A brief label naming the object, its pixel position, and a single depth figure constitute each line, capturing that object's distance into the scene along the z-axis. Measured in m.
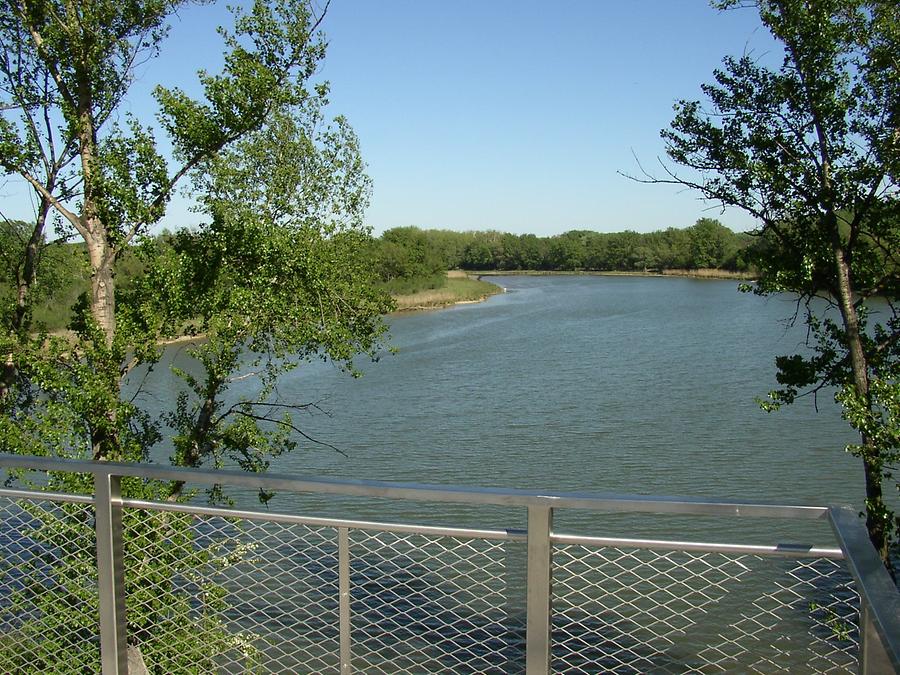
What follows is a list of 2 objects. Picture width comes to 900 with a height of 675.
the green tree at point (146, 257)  9.28
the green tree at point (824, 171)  9.23
